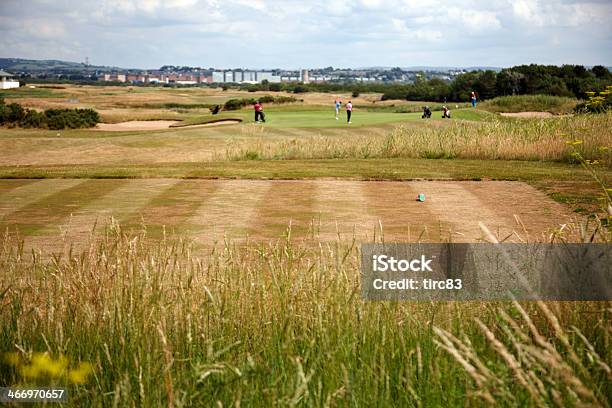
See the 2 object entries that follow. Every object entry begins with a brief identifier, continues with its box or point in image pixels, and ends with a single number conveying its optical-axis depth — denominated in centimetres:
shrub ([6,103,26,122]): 5378
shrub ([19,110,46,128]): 5247
